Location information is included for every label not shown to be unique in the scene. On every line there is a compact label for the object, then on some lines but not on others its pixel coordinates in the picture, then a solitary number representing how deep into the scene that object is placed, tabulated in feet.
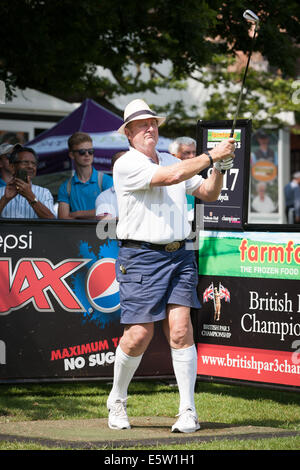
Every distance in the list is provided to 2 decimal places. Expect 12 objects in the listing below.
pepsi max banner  36.45
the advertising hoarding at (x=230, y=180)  36.66
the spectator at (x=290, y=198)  114.62
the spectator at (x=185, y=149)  42.79
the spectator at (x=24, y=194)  41.08
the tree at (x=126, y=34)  55.79
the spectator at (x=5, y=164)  45.91
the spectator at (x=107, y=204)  42.67
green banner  34.69
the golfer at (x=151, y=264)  30.16
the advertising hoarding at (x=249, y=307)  34.60
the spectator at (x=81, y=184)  45.61
